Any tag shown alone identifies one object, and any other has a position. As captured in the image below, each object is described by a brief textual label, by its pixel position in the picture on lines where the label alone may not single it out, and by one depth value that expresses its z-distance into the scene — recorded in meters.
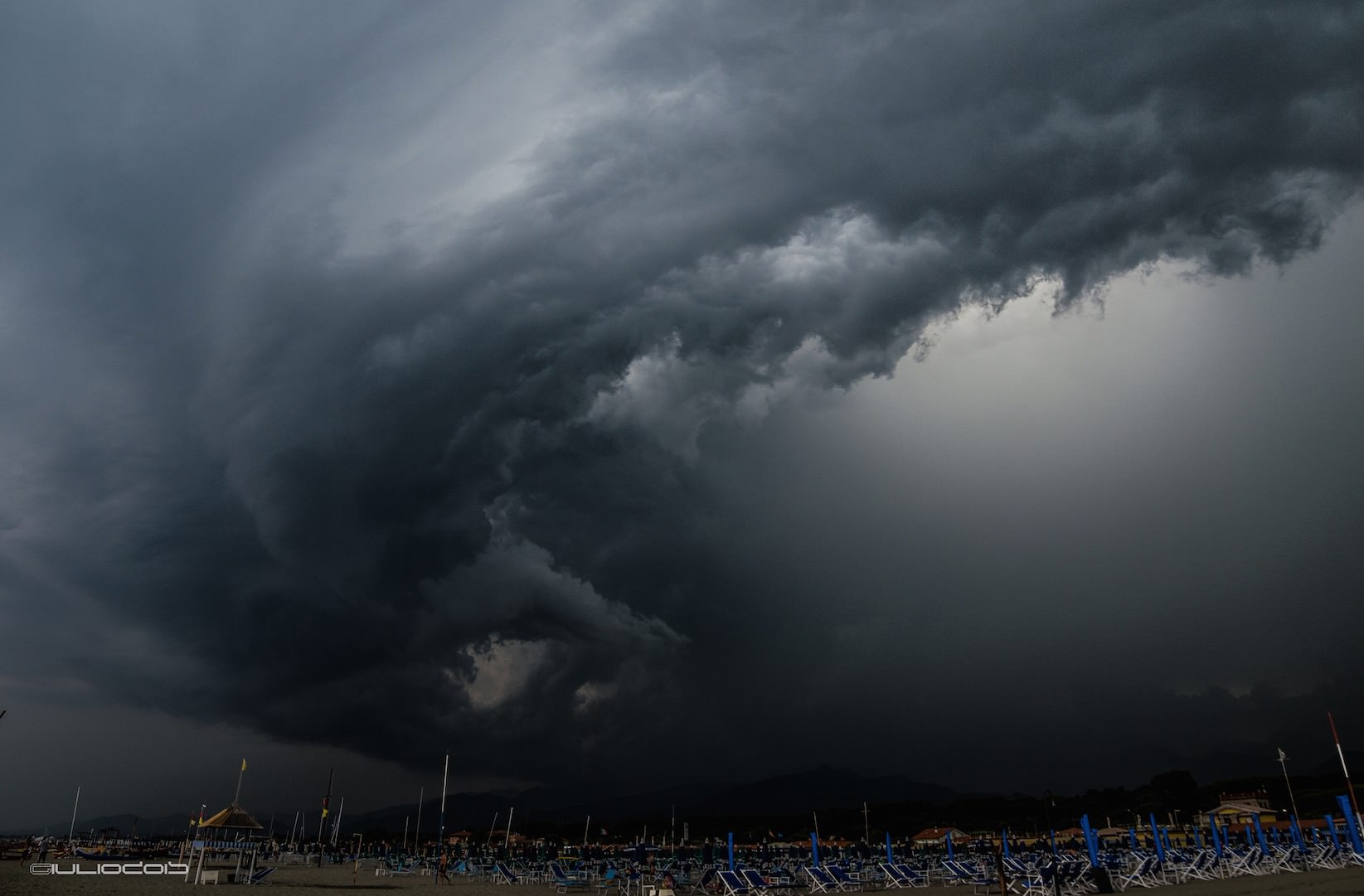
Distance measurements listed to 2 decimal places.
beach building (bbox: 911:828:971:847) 95.82
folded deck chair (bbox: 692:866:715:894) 38.94
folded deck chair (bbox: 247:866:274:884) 41.44
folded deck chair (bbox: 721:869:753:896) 33.91
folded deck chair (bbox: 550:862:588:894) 42.62
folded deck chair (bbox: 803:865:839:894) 35.94
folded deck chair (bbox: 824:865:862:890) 36.25
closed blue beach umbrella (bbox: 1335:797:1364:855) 39.29
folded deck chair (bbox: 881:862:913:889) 39.28
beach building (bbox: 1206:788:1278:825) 82.86
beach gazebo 43.09
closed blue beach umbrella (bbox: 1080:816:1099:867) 31.72
